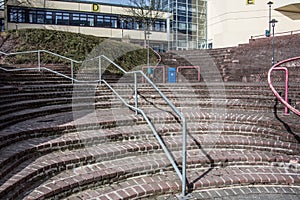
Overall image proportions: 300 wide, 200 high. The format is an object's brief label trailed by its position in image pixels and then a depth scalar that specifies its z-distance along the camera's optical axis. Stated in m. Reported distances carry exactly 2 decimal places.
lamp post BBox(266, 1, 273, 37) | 20.48
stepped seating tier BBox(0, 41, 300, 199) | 3.26
